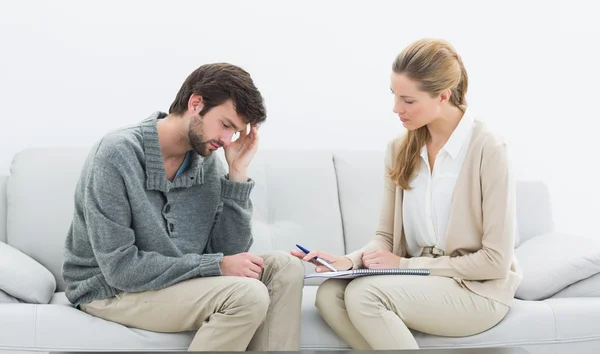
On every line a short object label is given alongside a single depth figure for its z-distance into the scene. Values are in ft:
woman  10.87
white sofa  10.76
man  10.62
